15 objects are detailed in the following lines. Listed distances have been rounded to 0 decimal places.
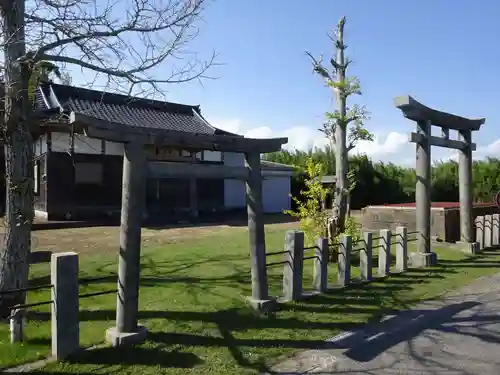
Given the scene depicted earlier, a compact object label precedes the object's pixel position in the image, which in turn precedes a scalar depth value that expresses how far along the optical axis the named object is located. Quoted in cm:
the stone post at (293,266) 565
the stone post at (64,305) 377
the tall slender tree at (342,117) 912
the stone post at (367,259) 691
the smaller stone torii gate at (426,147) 842
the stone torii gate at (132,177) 415
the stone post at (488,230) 1073
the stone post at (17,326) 416
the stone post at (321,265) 609
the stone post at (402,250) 785
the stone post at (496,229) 1097
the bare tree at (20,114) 485
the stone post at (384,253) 737
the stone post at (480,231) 1062
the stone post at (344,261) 651
